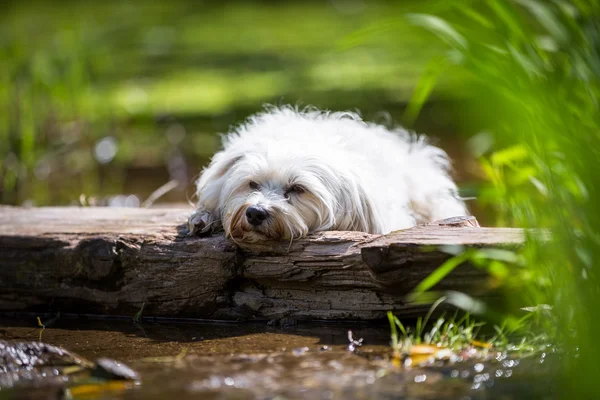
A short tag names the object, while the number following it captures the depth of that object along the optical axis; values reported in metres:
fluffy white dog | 8.95
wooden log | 8.00
